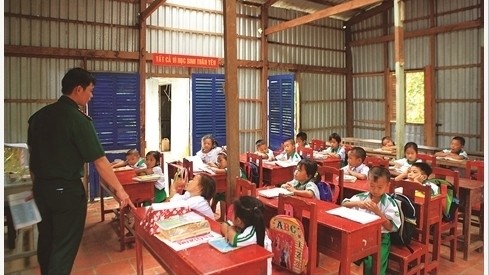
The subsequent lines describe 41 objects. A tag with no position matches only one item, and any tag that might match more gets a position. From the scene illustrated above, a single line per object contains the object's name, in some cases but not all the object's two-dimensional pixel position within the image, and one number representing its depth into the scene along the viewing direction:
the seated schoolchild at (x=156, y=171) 4.66
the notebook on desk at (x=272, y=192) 3.53
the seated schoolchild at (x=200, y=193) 3.13
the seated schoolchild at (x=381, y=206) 2.92
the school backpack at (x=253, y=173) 5.41
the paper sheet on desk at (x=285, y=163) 5.55
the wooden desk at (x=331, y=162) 5.90
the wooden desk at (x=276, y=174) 5.39
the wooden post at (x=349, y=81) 9.99
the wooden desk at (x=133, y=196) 4.27
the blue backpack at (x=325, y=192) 3.70
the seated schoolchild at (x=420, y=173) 3.79
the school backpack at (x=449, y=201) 3.74
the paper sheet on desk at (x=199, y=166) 5.02
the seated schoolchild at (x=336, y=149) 6.43
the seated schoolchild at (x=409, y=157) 5.13
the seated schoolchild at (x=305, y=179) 3.59
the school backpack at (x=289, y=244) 2.47
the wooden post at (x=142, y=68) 6.86
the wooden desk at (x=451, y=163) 5.51
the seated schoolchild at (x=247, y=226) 2.22
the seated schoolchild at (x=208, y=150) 5.79
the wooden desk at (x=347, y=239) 2.59
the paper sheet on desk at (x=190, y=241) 2.22
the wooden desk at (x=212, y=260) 1.98
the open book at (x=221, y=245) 2.16
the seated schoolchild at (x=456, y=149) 5.94
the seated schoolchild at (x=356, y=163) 4.62
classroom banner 7.00
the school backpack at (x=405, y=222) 3.09
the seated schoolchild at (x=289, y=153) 5.97
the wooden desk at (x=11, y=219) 2.42
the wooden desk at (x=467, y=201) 3.91
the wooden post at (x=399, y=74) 5.57
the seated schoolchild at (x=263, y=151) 6.05
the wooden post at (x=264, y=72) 8.33
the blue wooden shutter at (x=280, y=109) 8.08
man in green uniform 2.23
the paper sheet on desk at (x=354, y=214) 2.73
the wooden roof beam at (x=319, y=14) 6.06
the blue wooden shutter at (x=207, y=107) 7.53
